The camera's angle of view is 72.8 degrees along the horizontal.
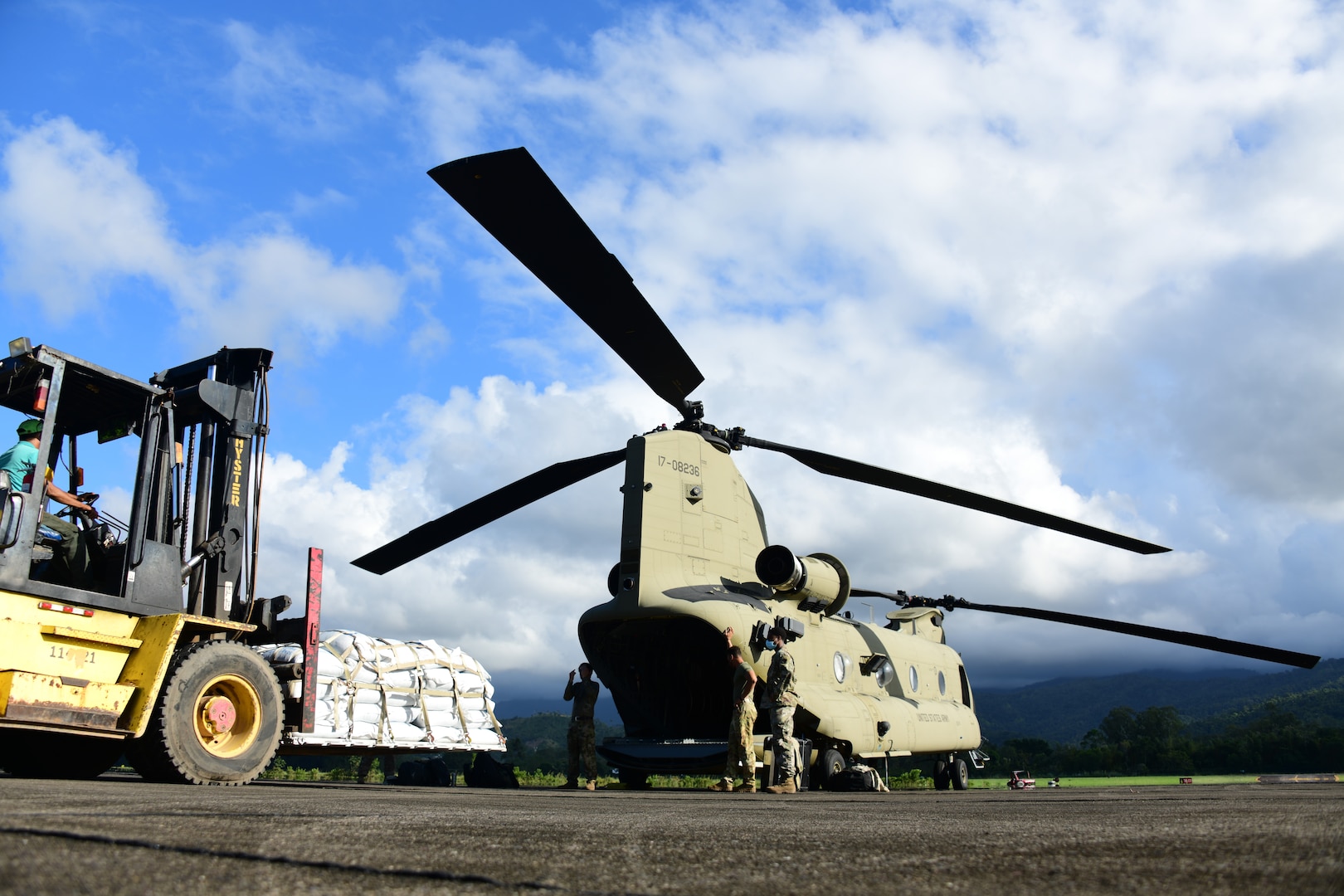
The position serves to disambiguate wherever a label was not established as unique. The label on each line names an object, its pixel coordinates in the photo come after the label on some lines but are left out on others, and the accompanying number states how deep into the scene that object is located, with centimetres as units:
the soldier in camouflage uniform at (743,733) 899
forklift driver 651
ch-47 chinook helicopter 967
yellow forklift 617
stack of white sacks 1211
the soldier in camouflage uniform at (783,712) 904
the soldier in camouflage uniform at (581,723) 996
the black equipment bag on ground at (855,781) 1019
